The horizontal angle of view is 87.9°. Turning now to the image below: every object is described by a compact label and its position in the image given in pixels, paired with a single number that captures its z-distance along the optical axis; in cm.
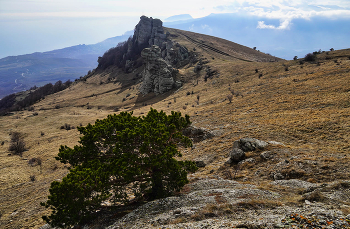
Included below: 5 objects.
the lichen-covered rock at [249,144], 1848
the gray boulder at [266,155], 1674
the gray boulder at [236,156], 1780
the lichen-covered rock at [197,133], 2607
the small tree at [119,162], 1021
